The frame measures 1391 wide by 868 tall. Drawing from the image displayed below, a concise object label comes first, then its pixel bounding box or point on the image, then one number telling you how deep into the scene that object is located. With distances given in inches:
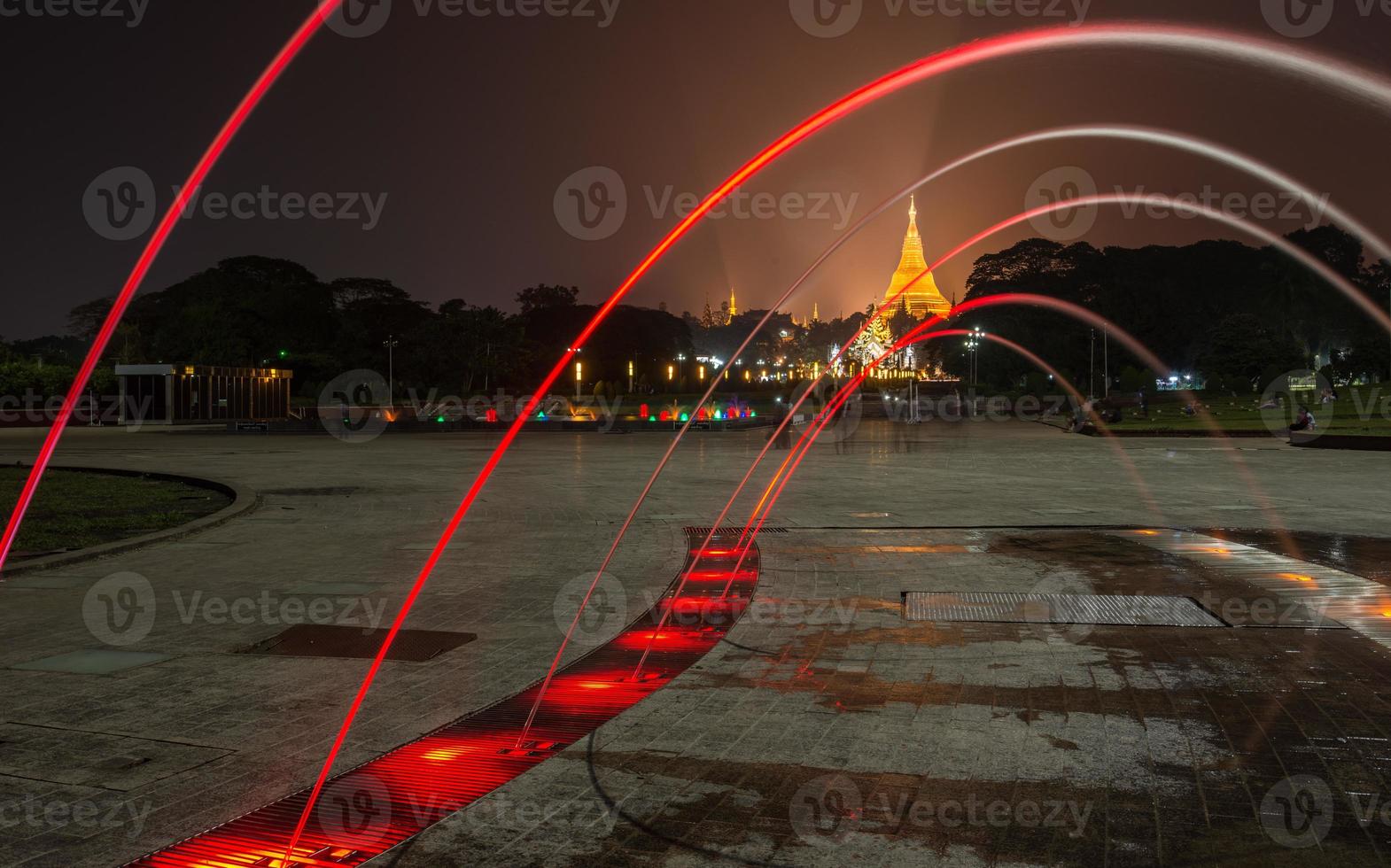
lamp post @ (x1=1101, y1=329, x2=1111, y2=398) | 3481.8
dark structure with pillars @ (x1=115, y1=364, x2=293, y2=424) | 2429.9
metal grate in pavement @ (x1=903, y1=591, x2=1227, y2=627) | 341.7
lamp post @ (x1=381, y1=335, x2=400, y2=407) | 3417.8
